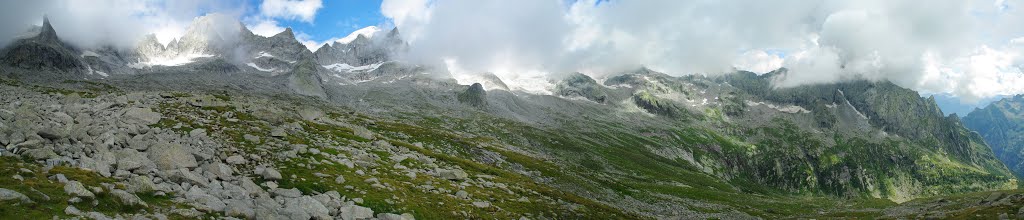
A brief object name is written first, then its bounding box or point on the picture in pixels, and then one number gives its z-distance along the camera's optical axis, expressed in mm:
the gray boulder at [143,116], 42062
